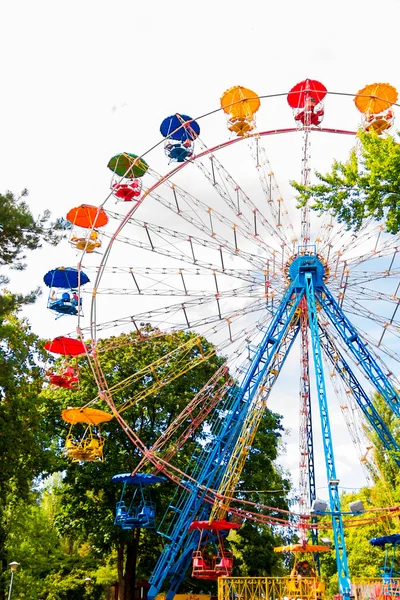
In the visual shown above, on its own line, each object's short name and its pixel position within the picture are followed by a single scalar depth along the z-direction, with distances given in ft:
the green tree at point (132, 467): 81.97
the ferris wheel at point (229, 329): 62.85
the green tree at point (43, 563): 89.40
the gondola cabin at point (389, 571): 49.62
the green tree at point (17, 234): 52.60
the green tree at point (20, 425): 65.92
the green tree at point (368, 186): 41.51
